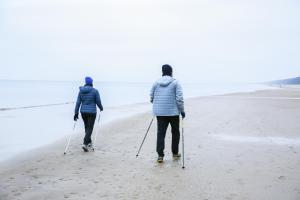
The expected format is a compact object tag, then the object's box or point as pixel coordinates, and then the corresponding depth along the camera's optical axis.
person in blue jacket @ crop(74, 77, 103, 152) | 9.89
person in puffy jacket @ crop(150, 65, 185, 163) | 8.35
